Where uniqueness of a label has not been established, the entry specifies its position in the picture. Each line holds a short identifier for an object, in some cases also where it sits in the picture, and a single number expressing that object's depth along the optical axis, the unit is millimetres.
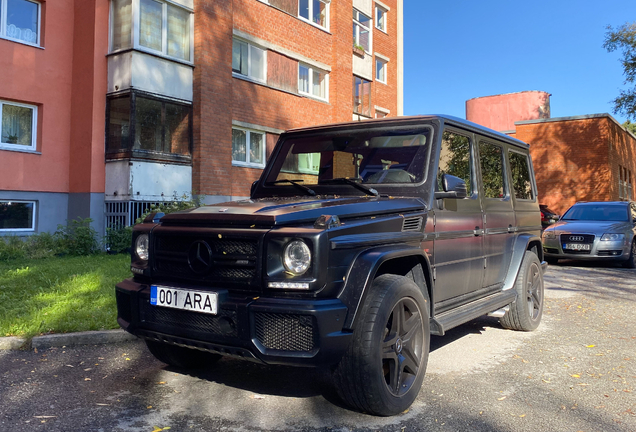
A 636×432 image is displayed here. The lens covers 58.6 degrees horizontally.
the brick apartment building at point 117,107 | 14867
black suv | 3199
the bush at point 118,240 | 14336
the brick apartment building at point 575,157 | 27469
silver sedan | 12727
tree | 29156
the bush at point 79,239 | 13969
